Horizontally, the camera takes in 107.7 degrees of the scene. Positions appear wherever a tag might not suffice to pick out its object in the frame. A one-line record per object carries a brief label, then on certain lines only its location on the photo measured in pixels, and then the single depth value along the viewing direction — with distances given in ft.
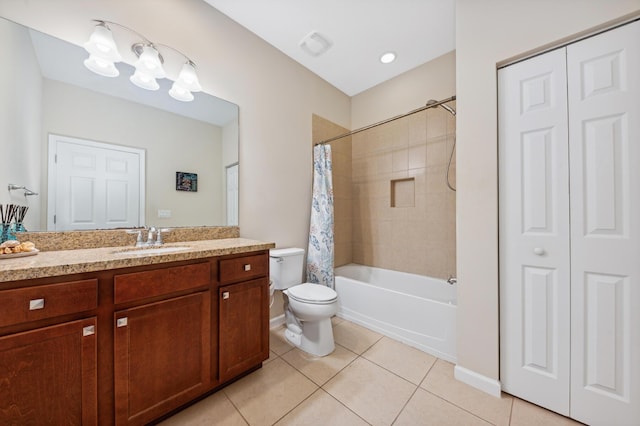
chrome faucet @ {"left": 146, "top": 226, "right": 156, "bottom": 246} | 4.95
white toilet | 5.80
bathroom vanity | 2.81
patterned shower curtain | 8.03
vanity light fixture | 4.42
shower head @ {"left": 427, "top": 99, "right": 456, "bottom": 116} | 6.98
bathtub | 5.78
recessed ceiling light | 7.68
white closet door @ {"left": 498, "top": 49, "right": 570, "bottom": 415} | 4.11
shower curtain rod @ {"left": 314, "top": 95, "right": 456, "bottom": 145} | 6.07
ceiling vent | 6.82
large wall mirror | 3.92
